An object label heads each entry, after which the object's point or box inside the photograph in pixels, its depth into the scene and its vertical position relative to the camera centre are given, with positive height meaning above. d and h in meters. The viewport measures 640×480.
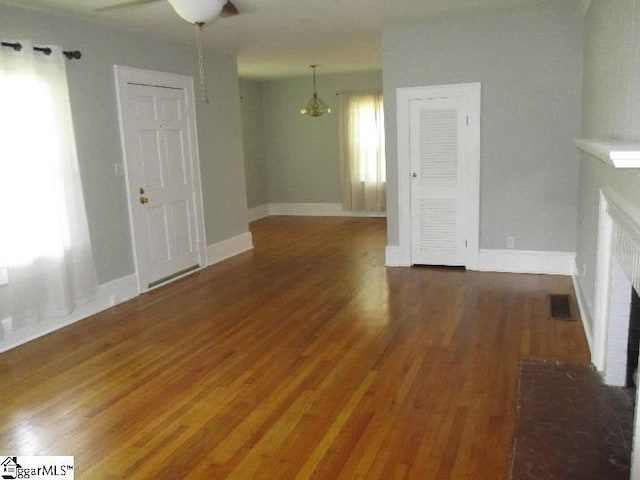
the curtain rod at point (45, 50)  3.75 +0.80
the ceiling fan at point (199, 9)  2.86 +0.77
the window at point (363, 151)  9.12 -0.12
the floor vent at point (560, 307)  4.05 -1.36
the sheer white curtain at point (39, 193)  3.79 -0.26
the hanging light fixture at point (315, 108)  8.83 +0.63
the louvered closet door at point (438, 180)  5.34 -0.40
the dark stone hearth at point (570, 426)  2.21 -1.36
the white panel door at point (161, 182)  5.12 -0.30
